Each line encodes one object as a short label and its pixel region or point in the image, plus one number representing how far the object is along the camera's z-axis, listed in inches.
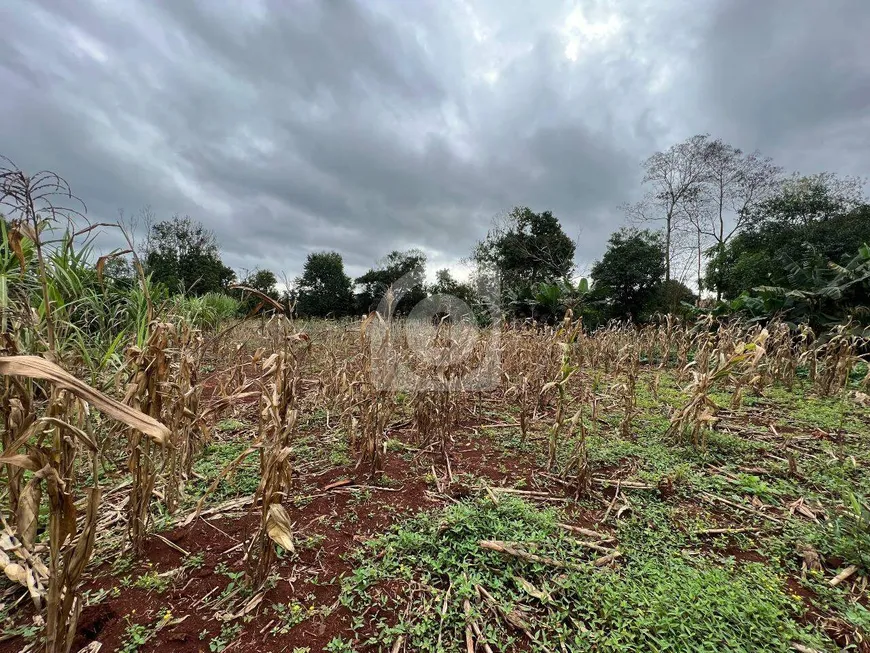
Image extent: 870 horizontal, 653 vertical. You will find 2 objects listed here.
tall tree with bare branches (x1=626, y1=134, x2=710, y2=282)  676.1
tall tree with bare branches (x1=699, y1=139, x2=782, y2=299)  673.6
